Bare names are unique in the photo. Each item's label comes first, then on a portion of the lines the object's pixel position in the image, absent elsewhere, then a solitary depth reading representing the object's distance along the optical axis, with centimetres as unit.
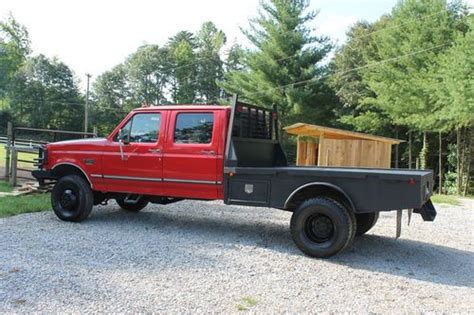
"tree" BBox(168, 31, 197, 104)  5897
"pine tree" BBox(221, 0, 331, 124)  2649
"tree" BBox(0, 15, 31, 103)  5947
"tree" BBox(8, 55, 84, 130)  5422
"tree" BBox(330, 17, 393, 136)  2436
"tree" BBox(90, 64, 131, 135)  5881
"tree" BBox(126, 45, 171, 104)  6350
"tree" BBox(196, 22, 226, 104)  5769
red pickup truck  536
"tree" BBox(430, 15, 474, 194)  1563
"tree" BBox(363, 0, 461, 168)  1950
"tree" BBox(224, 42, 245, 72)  5603
